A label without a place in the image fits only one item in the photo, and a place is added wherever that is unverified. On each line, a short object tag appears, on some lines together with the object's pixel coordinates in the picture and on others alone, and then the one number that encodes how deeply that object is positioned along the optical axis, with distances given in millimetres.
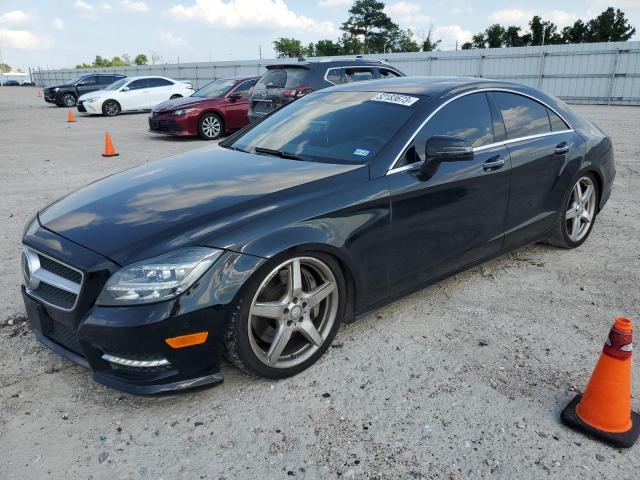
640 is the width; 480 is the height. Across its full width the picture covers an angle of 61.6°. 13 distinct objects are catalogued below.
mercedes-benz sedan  2514
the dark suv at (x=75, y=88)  24562
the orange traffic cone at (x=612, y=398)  2389
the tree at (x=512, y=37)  53094
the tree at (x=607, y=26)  49281
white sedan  19578
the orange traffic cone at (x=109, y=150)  10397
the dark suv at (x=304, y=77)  10312
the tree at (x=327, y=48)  74644
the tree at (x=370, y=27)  74062
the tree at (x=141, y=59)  119350
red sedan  12305
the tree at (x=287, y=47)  85562
